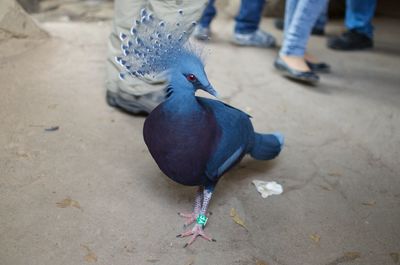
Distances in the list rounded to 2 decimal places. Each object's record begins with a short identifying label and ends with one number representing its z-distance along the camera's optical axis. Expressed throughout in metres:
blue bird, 1.76
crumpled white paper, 2.29
